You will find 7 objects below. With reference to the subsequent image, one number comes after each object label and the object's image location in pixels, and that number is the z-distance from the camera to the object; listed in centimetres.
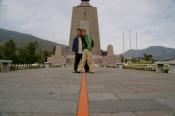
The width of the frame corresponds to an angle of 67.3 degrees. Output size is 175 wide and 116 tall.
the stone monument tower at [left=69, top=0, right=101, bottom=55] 2503
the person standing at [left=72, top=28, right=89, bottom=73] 633
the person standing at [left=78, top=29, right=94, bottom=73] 634
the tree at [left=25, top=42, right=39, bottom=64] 2879
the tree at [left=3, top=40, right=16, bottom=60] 2712
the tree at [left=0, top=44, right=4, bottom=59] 2764
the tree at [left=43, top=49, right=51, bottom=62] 3569
